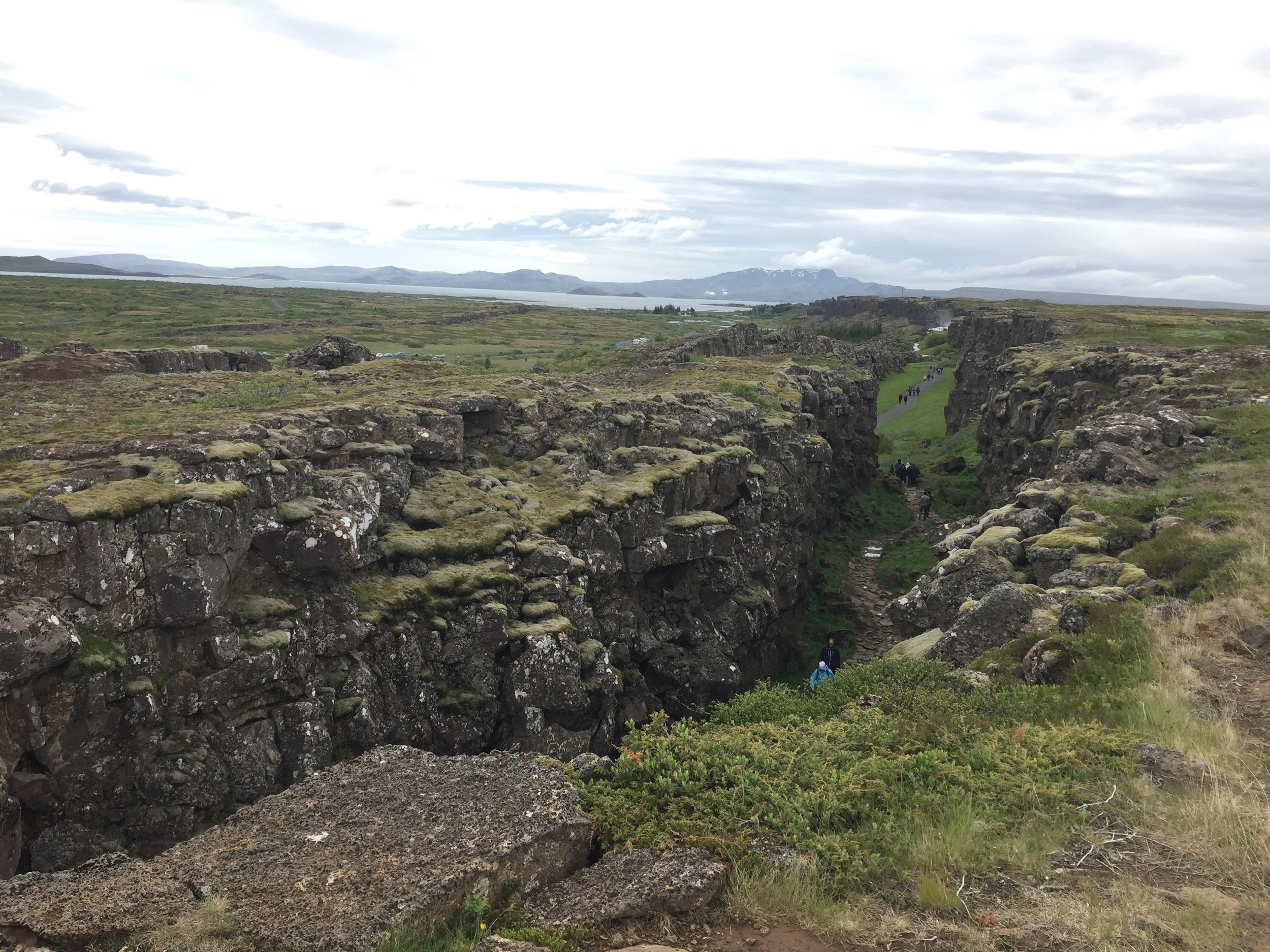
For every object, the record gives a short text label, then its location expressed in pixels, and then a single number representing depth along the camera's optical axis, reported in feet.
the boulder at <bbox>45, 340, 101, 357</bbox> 138.90
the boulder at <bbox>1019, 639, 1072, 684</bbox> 54.90
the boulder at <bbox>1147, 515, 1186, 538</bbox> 81.56
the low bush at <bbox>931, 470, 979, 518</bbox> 220.23
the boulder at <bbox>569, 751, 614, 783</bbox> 44.57
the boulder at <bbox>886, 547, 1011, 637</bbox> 78.74
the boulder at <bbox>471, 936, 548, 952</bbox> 28.89
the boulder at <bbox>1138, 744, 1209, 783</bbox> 38.01
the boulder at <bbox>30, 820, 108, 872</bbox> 55.06
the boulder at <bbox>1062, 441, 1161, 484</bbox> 104.47
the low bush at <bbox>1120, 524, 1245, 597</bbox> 66.85
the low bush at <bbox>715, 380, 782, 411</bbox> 172.35
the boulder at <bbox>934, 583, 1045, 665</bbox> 65.92
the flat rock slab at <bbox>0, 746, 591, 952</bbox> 31.73
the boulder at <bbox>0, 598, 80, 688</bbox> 53.21
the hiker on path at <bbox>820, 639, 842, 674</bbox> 111.24
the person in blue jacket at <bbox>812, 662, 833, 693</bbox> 91.87
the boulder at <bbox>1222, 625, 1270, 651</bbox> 54.39
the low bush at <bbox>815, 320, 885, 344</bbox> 569.23
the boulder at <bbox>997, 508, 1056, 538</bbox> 91.25
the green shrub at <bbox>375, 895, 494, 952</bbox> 31.42
